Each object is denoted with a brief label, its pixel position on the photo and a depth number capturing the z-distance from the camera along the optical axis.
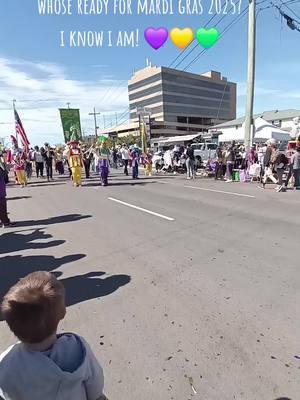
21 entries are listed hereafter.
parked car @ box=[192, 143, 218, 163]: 30.56
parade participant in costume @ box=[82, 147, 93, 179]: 21.35
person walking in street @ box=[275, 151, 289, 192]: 14.85
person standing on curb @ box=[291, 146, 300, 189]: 14.41
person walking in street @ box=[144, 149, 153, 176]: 23.58
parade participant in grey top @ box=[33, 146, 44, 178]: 23.16
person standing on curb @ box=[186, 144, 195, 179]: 20.75
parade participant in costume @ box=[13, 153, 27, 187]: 18.45
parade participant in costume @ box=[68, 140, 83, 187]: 17.45
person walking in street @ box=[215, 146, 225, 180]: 20.05
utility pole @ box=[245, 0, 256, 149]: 19.64
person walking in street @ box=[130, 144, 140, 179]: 20.91
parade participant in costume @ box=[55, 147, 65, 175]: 27.09
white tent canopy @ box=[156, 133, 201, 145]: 39.38
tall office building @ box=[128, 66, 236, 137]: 130.88
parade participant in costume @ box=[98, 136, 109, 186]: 17.30
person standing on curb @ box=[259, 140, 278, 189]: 15.41
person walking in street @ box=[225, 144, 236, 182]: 18.95
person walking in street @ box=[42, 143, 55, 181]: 21.72
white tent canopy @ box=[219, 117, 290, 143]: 20.99
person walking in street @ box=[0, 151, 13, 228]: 9.20
